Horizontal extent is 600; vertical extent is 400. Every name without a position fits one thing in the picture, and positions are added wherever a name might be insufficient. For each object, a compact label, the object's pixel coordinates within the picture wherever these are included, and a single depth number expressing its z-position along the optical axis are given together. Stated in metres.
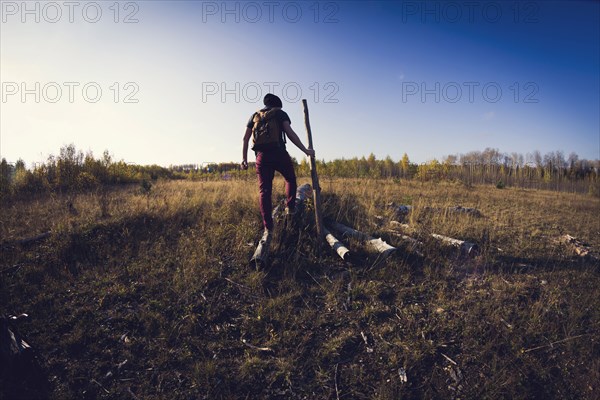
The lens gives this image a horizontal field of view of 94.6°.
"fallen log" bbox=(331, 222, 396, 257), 4.89
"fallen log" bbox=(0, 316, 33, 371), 2.51
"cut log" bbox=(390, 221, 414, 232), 6.26
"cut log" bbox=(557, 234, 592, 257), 5.71
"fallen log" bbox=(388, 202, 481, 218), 8.11
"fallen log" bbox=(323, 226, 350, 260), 4.69
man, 4.93
